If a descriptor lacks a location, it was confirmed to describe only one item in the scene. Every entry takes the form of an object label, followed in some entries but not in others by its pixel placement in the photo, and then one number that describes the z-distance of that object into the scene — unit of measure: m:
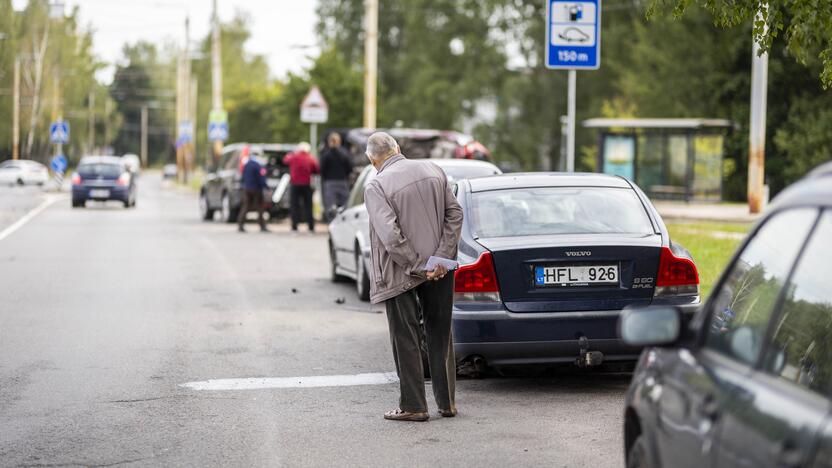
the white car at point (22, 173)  67.25
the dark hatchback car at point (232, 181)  28.80
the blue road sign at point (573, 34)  13.84
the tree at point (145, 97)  159.25
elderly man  7.51
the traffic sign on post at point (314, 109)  31.11
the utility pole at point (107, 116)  143.82
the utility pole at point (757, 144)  28.75
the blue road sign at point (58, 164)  61.09
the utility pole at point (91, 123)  128.35
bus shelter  37.84
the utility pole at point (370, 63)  32.79
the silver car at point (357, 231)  13.87
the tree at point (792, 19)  8.75
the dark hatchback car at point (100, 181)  38.06
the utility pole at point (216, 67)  52.90
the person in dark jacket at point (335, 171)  24.83
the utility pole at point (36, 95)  90.81
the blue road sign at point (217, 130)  48.09
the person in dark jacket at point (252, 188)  26.61
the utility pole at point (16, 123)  81.15
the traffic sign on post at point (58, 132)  60.41
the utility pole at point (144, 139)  158.75
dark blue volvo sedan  8.28
